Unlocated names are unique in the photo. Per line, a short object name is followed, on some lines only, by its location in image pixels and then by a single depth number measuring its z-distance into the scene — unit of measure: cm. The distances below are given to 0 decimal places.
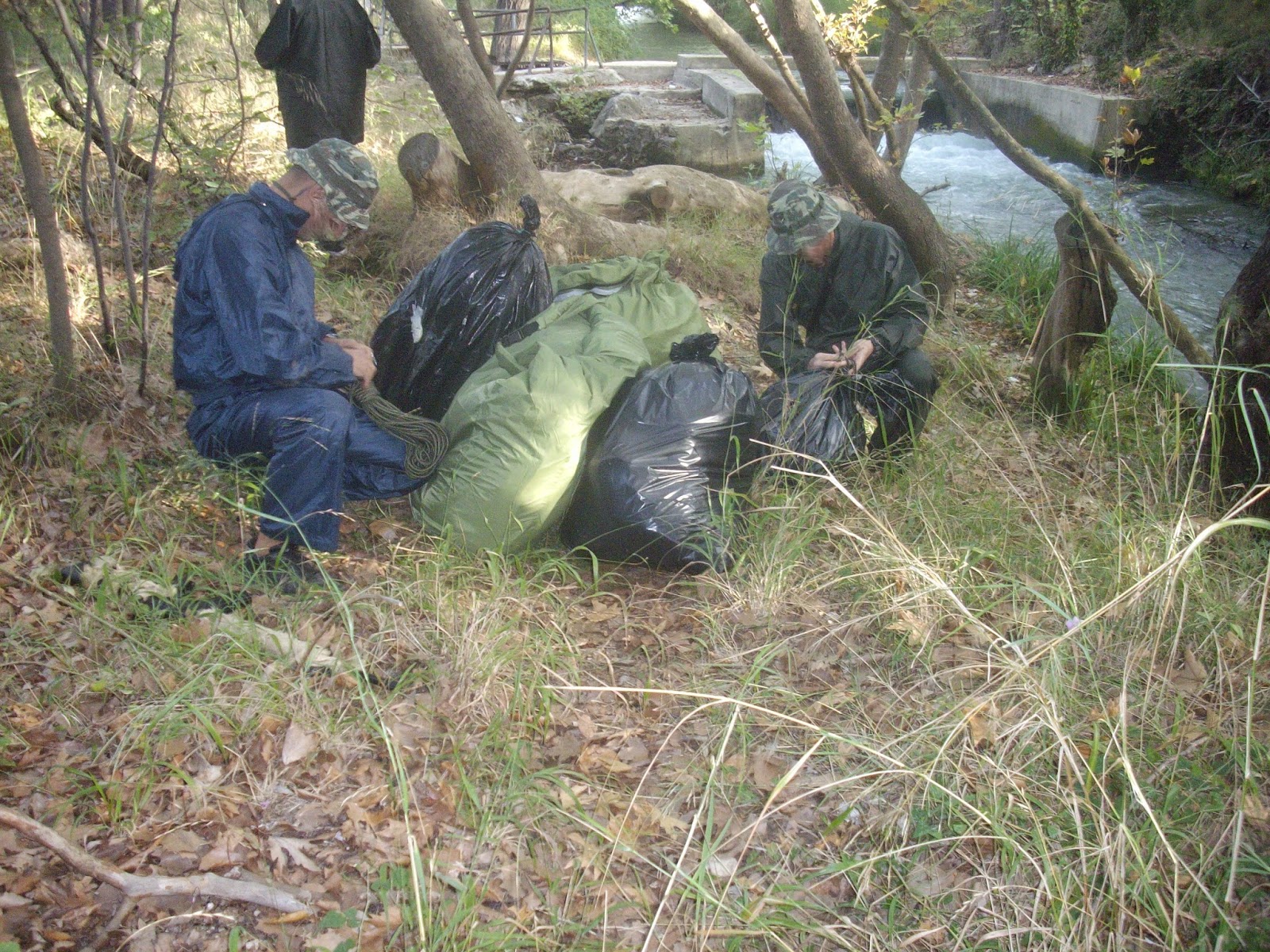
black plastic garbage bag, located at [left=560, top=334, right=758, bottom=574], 298
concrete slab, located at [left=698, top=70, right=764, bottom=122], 1130
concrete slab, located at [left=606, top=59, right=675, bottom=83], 1550
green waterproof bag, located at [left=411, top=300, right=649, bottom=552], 299
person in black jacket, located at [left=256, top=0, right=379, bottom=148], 465
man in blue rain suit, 281
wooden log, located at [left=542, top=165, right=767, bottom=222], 633
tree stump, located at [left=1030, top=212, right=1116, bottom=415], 421
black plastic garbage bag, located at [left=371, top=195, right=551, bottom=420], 358
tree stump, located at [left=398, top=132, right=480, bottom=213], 512
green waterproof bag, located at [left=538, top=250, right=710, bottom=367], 374
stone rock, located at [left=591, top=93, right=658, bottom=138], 1053
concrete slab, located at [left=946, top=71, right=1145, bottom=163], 1002
